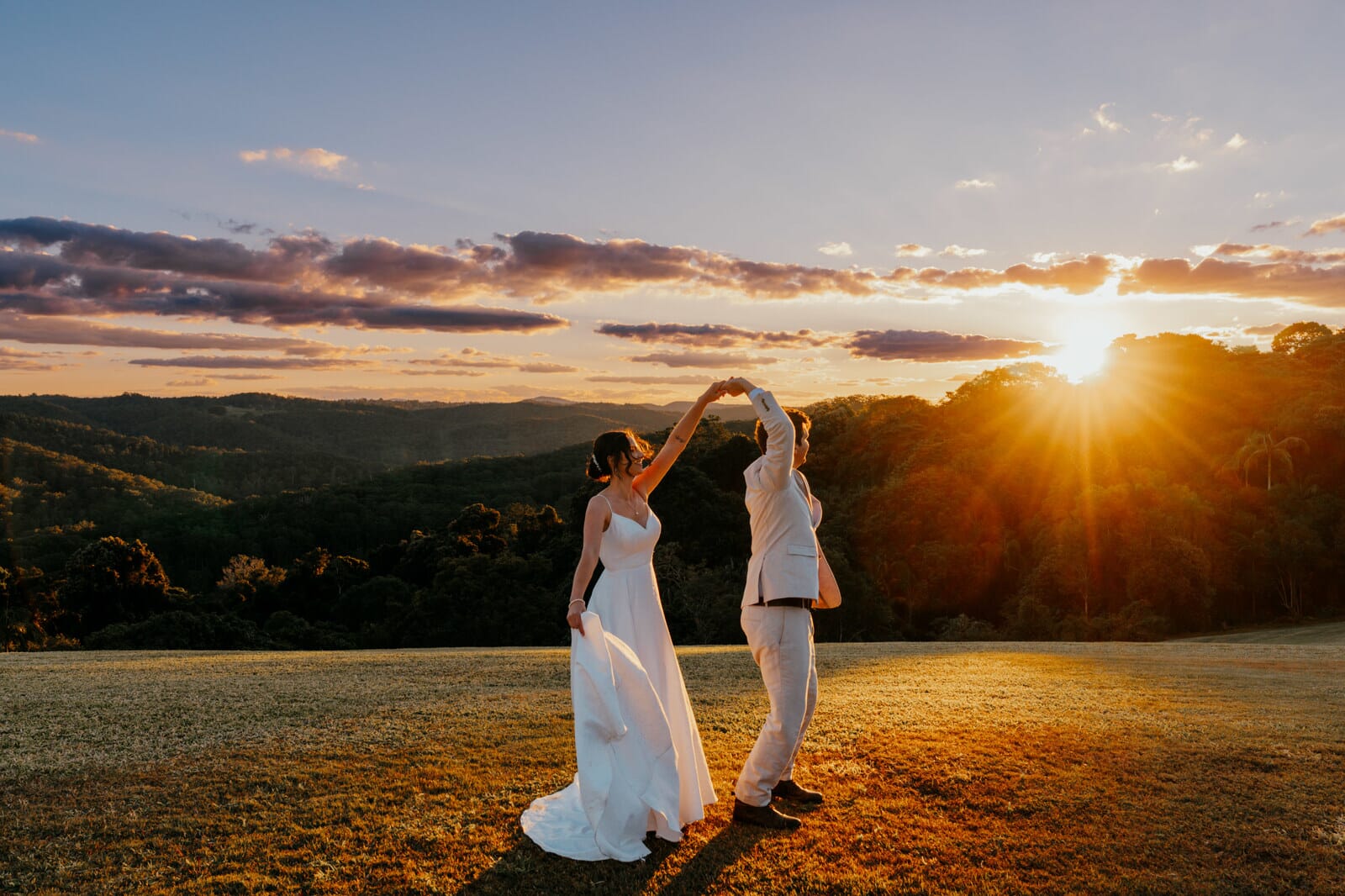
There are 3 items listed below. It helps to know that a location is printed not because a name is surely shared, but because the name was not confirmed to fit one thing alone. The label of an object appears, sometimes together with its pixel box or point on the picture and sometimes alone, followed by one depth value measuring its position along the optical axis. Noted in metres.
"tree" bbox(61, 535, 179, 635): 42.88
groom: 5.73
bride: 5.66
